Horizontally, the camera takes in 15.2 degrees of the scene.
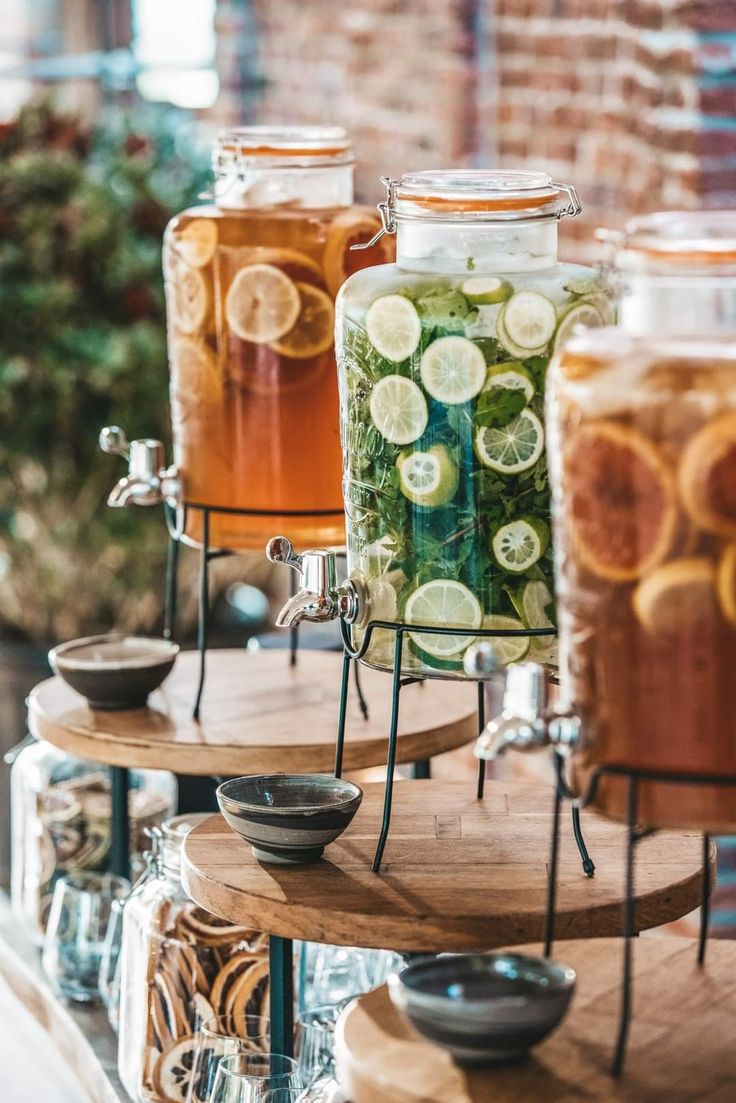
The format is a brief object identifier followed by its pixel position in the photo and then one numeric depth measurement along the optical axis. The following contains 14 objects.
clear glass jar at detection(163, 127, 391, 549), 2.19
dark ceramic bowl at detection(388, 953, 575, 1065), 1.61
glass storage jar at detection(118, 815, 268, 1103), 2.15
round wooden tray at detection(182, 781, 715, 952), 1.82
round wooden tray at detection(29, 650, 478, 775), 2.18
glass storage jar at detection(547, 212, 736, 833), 1.57
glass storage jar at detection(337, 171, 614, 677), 1.86
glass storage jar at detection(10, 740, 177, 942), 2.69
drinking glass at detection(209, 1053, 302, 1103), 1.93
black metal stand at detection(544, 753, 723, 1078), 1.61
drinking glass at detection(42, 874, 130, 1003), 2.53
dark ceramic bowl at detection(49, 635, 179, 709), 2.29
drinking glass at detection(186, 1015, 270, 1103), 2.00
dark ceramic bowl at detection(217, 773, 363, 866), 1.89
